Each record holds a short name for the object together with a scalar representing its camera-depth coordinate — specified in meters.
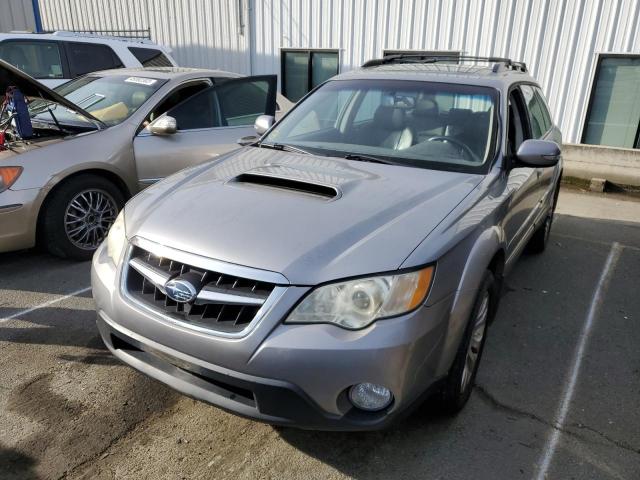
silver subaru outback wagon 1.95
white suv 7.27
